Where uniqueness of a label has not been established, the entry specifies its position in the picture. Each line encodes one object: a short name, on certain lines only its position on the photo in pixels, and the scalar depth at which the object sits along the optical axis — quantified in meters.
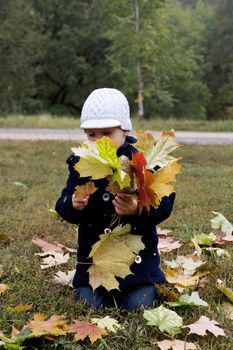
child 2.51
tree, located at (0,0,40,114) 28.89
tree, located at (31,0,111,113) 33.84
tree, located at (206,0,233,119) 38.12
